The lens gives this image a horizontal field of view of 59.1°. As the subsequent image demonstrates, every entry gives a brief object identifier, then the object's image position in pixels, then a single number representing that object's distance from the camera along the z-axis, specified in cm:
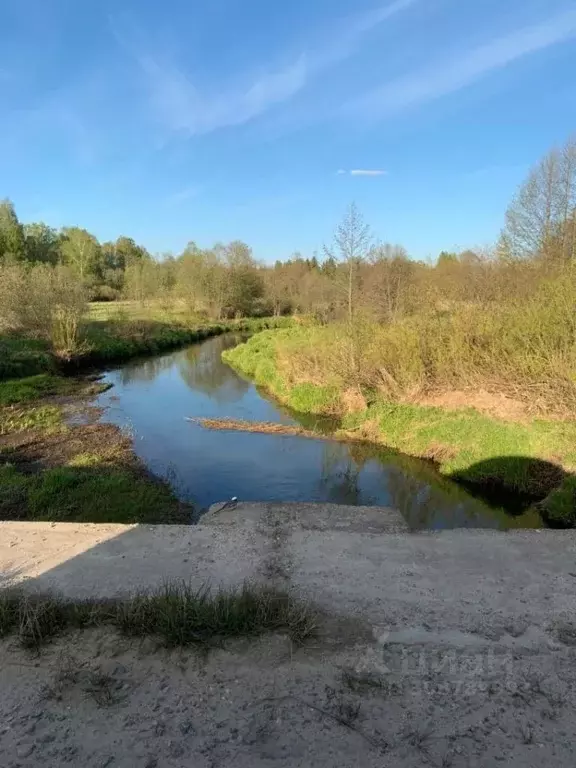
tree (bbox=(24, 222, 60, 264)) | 4988
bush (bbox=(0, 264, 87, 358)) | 2266
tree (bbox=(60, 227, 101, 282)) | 5288
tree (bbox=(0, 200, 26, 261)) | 4434
